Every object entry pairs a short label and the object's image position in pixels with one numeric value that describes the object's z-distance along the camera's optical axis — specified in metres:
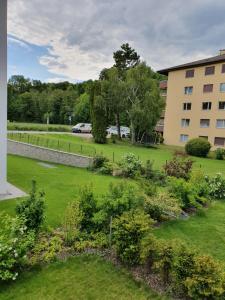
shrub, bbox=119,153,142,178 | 15.22
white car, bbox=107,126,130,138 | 41.78
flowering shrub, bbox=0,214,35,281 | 5.02
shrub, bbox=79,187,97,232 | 6.86
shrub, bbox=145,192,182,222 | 8.45
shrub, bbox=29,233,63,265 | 5.68
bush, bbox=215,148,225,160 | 28.11
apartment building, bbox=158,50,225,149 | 34.97
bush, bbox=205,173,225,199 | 12.00
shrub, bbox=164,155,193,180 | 13.94
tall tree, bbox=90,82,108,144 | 32.31
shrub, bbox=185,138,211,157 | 28.77
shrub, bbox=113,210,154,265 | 5.64
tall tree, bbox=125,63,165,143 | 33.31
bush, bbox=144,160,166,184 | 14.05
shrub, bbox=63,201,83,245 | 6.40
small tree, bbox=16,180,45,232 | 6.22
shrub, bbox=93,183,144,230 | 6.75
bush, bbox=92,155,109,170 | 16.42
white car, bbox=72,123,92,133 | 44.06
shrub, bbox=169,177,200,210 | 9.63
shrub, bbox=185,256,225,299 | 4.39
